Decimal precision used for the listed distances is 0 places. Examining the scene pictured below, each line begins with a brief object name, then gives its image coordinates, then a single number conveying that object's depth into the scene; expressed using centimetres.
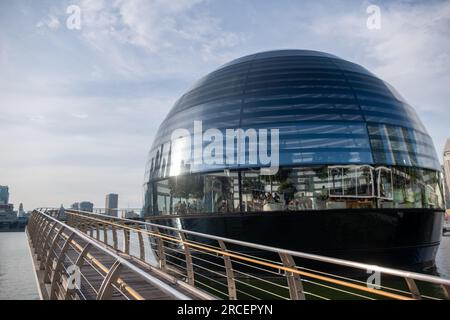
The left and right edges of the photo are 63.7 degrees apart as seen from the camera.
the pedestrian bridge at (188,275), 383
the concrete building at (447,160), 13012
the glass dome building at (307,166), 1395
